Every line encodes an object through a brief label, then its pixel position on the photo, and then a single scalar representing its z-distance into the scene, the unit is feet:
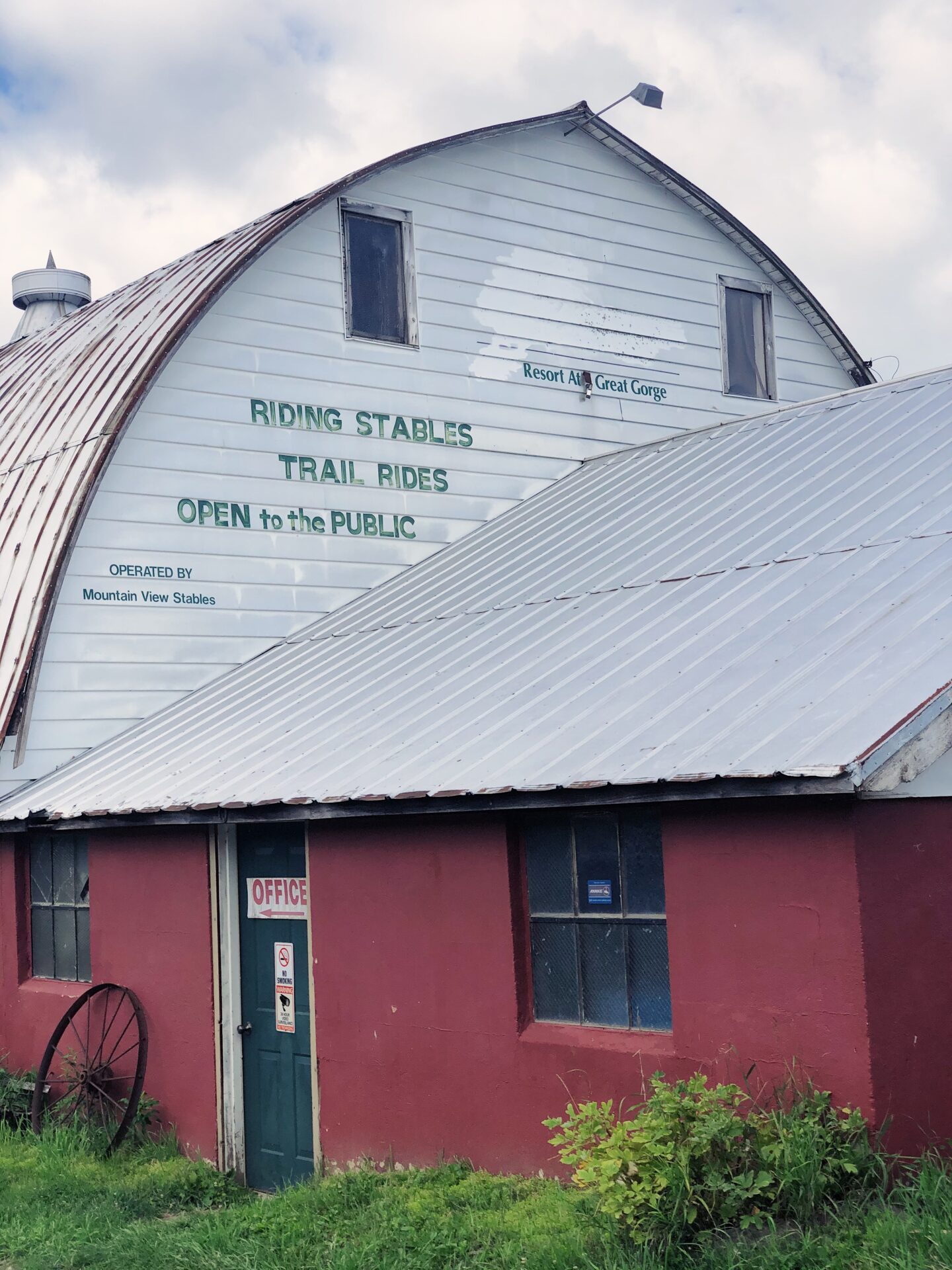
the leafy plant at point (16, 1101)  38.78
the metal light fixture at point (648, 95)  55.47
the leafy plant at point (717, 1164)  20.68
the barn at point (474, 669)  23.93
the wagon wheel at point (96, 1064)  37.91
